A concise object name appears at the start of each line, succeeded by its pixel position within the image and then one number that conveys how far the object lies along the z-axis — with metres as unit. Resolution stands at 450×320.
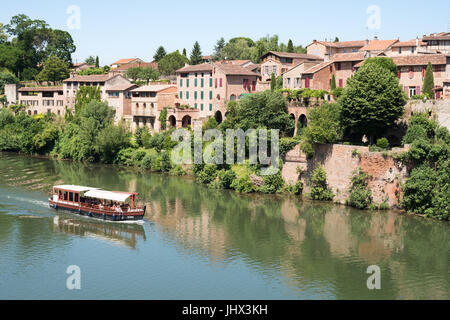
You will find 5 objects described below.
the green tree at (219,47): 116.78
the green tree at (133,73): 101.93
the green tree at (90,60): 138.12
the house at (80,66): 118.50
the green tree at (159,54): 123.19
